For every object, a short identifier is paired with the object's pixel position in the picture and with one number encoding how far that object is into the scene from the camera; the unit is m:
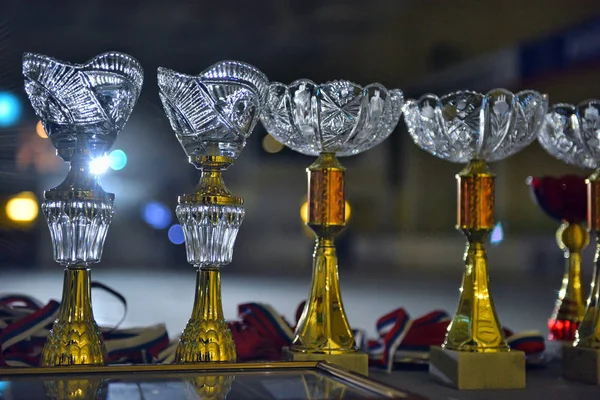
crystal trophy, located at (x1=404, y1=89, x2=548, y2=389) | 1.98
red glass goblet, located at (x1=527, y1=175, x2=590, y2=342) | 2.23
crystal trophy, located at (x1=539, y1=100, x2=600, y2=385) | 2.04
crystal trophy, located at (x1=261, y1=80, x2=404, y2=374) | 1.95
